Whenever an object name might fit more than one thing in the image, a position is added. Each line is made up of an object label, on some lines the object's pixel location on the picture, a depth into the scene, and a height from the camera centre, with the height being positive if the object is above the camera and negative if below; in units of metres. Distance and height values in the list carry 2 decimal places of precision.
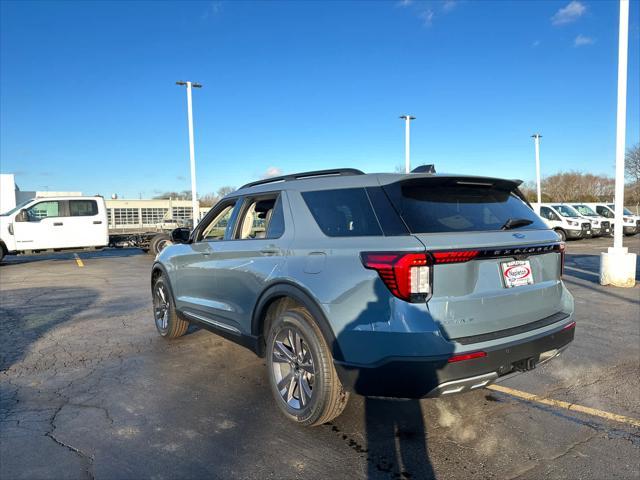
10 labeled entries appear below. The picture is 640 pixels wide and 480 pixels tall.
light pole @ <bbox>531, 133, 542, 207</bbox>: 35.86 +4.41
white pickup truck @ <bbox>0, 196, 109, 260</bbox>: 14.38 -0.14
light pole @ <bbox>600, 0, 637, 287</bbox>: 8.54 +0.15
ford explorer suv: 2.66 -0.50
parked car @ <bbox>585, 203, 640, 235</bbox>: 23.28 -0.56
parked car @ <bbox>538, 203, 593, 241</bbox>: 21.02 -0.69
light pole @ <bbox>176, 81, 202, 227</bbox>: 22.36 +3.12
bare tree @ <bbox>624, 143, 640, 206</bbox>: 46.19 +3.21
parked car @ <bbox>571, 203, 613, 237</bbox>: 21.75 -0.84
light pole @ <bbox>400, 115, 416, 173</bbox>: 29.92 +4.83
